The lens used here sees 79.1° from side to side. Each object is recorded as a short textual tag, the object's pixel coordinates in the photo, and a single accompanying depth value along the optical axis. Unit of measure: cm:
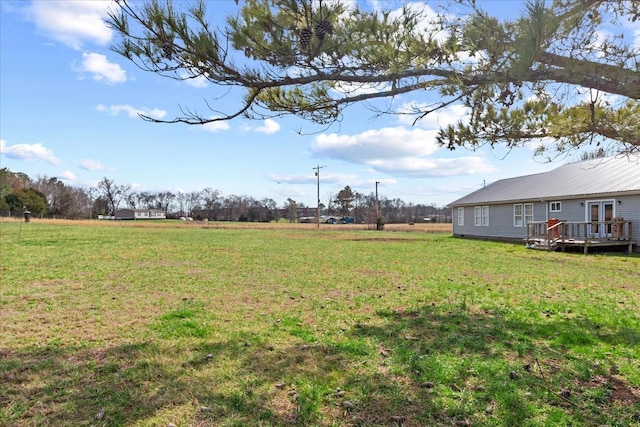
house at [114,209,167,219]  8649
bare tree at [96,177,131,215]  8650
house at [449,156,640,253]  1556
